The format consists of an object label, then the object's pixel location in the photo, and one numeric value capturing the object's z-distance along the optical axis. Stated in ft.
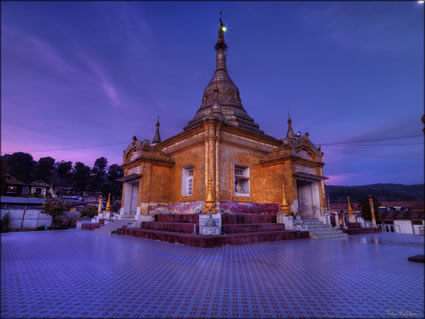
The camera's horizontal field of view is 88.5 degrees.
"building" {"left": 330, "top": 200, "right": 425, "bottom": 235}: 58.29
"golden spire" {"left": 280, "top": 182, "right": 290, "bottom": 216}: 42.45
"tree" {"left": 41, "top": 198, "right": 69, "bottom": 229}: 73.97
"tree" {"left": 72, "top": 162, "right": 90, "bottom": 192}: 187.73
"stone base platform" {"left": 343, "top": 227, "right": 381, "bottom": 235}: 50.97
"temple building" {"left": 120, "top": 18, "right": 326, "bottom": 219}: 45.85
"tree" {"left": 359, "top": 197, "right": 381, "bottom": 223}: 75.01
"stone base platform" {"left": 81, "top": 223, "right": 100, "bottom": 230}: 57.53
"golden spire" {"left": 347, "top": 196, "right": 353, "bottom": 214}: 60.25
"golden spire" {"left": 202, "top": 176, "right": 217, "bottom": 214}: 33.04
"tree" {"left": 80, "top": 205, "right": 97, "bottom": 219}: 95.86
